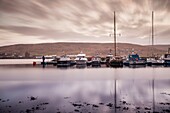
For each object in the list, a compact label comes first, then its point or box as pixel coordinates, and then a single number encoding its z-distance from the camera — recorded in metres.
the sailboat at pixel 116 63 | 65.90
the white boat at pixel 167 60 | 70.97
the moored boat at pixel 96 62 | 72.87
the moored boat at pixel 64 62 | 71.21
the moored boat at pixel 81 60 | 73.65
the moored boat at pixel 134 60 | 66.81
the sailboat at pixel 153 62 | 68.97
